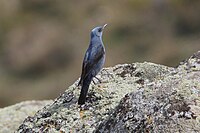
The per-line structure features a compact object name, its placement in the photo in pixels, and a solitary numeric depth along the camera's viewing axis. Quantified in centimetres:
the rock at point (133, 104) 1278
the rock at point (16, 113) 2195
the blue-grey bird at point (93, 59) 1820
